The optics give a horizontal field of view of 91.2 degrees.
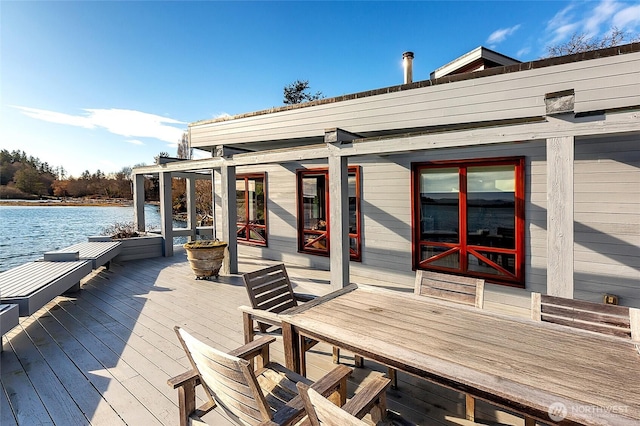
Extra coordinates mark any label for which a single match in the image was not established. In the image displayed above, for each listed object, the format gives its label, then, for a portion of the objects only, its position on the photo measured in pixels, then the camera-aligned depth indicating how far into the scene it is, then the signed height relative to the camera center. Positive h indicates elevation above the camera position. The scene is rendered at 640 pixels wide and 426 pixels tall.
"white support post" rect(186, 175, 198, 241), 9.67 -0.09
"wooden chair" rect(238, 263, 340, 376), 2.72 -0.92
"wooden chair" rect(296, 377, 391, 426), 1.05 -0.85
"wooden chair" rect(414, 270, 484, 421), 2.54 -0.73
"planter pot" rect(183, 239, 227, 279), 5.76 -1.00
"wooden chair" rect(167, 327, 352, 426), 1.43 -0.97
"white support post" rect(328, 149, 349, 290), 4.36 -0.22
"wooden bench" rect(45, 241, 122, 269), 5.49 -0.86
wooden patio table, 1.23 -0.78
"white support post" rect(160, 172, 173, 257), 7.76 -0.19
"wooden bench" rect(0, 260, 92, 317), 3.32 -0.94
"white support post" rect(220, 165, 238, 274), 5.95 -0.12
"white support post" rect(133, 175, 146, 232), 8.89 +0.13
